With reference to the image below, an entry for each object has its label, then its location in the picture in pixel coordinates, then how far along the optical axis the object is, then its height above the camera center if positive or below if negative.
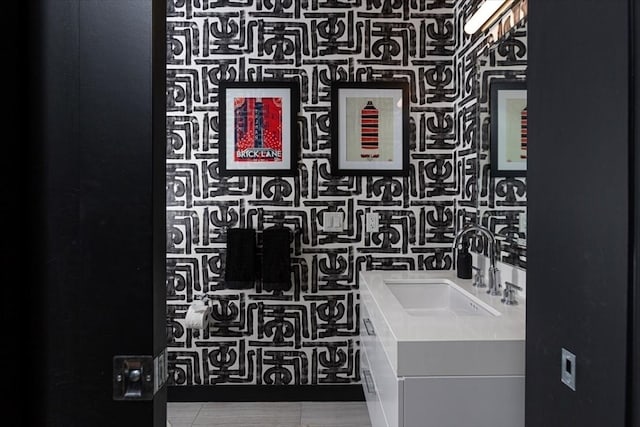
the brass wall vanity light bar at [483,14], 1.98 +0.91
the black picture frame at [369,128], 2.66 +0.48
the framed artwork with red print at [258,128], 2.66 +0.48
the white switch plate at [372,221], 2.70 -0.08
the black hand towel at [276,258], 2.60 -0.29
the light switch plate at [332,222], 2.70 -0.08
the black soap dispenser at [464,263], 2.27 -0.27
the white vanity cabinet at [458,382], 1.32 -0.51
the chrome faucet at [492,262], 1.92 -0.23
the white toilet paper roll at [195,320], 2.53 -0.64
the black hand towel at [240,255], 2.61 -0.28
